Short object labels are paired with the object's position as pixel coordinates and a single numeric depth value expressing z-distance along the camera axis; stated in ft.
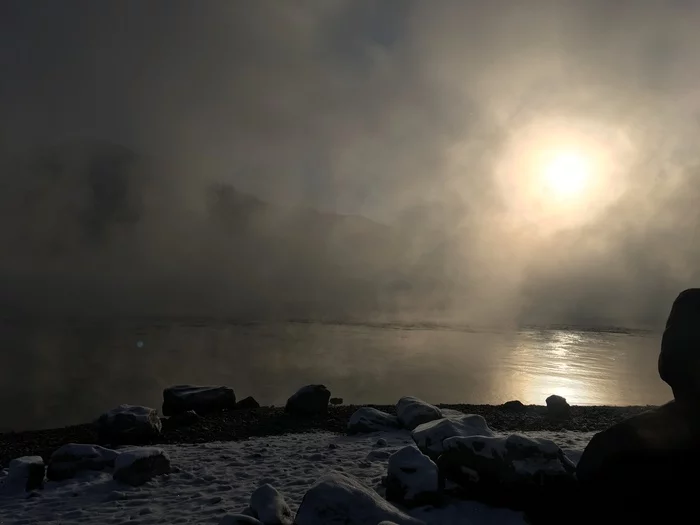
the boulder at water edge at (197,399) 49.39
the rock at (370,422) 39.83
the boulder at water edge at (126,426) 36.55
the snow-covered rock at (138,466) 25.18
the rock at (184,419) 42.93
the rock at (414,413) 40.52
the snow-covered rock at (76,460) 26.53
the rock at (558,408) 49.57
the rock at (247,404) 52.19
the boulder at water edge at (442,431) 27.86
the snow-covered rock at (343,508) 18.75
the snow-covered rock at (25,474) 24.62
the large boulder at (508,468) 21.75
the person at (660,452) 19.38
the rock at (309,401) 48.12
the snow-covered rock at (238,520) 18.10
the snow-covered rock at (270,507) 19.00
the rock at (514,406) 53.57
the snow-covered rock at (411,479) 22.17
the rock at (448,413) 42.38
